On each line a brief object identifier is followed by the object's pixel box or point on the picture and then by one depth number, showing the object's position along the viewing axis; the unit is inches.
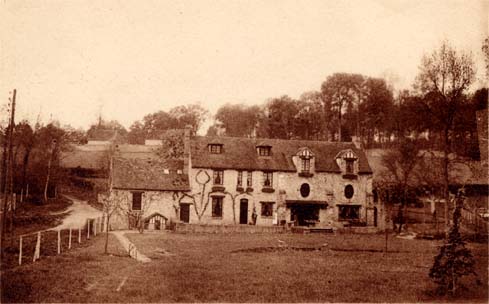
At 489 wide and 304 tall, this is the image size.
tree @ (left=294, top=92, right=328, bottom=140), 2276.1
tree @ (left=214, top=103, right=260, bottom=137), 2753.4
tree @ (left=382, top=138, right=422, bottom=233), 1393.9
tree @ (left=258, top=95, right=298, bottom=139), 2439.7
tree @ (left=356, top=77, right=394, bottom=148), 1844.2
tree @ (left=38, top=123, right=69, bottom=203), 1721.2
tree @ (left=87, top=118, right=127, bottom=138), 2696.9
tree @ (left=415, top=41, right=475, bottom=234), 890.1
